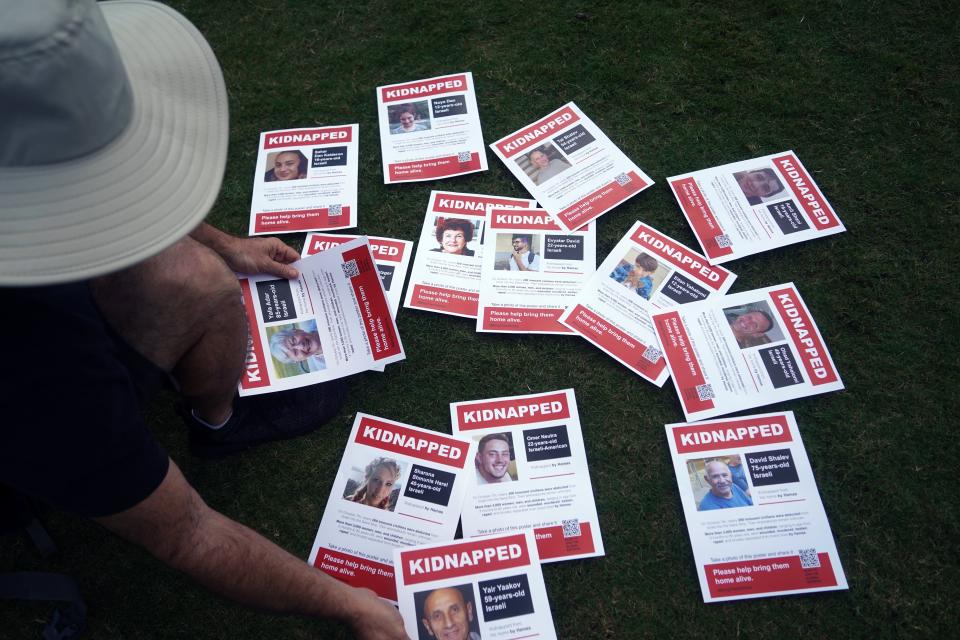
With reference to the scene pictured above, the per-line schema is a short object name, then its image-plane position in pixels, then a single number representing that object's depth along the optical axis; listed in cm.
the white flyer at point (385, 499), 172
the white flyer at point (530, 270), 199
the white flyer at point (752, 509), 165
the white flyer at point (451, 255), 202
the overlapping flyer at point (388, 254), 205
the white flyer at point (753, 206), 206
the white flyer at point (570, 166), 215
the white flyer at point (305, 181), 219
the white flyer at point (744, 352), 184
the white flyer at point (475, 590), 162
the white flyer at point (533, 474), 172
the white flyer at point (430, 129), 225
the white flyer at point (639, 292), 193
